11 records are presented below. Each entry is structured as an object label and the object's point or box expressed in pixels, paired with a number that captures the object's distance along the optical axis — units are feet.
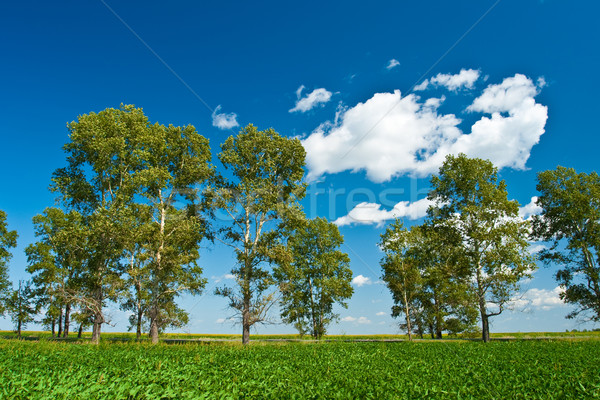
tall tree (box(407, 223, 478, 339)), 110.73
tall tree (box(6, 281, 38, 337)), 149.18
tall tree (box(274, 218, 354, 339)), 142.00
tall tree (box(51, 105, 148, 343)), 88.79
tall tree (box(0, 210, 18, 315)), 138.31
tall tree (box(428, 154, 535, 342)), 97.71
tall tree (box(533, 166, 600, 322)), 99.40
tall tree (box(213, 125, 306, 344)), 90.33
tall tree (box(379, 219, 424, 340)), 135.74
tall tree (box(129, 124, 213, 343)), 90.48
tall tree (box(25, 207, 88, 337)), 140.67
